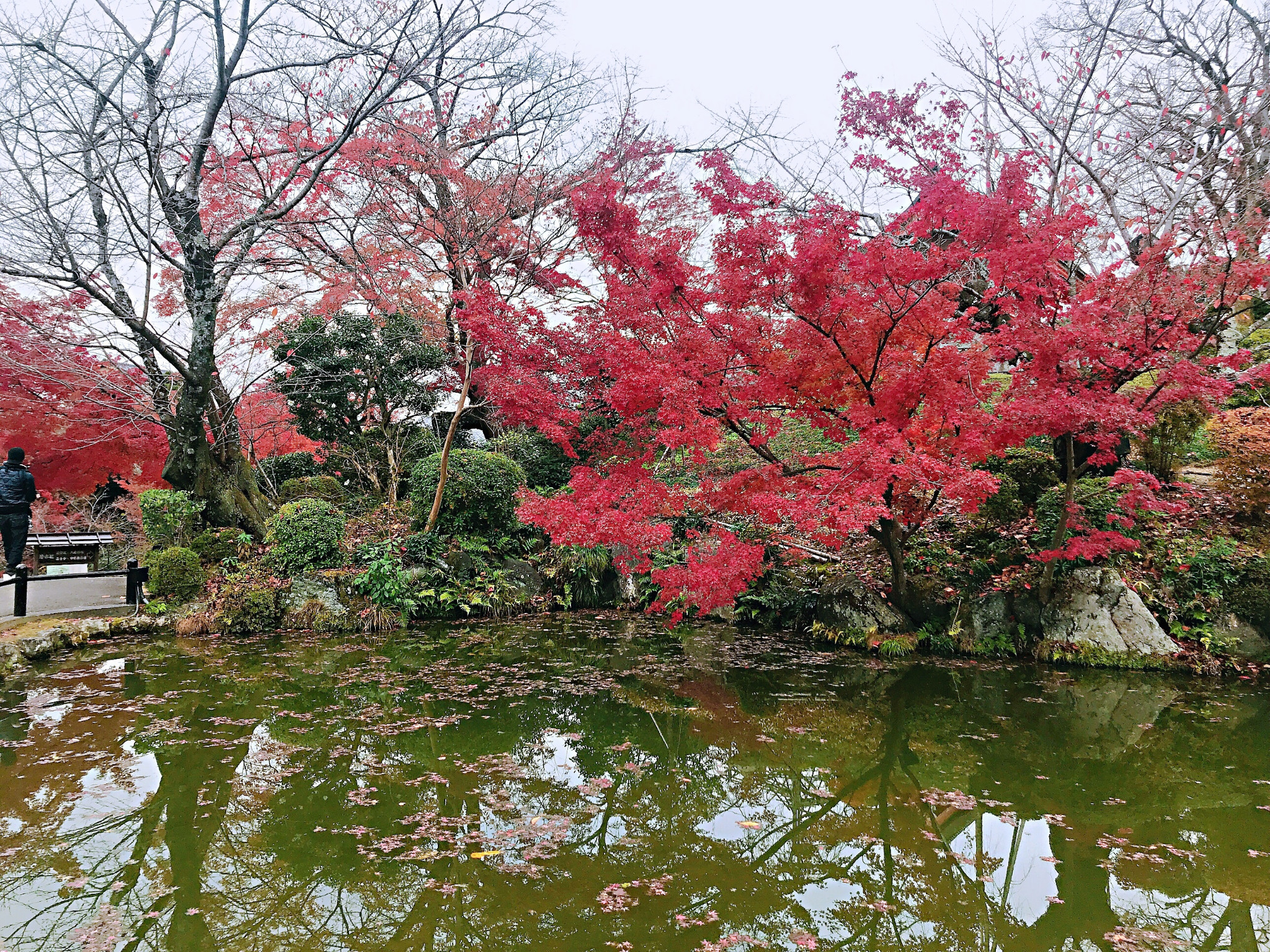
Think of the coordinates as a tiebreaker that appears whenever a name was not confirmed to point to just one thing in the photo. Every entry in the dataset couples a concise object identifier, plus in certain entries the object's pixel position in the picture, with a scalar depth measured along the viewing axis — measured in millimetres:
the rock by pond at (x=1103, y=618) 6840
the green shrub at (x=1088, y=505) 7230
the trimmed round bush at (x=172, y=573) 8438
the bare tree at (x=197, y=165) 7711
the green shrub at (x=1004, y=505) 8008
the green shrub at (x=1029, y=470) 8094
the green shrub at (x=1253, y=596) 6699
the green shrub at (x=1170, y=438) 8234
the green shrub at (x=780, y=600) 8789
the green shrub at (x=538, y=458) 12180
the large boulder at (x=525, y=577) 10172
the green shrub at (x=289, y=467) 11844
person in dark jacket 6980
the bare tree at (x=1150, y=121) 8086
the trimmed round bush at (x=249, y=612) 8359
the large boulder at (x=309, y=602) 8758
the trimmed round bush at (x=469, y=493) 10156
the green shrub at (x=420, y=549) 9719
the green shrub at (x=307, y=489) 11234
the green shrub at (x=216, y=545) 9242
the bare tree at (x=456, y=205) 9930
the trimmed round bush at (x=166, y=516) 8828
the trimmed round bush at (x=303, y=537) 9023
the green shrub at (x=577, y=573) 10438
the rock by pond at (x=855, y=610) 7930
